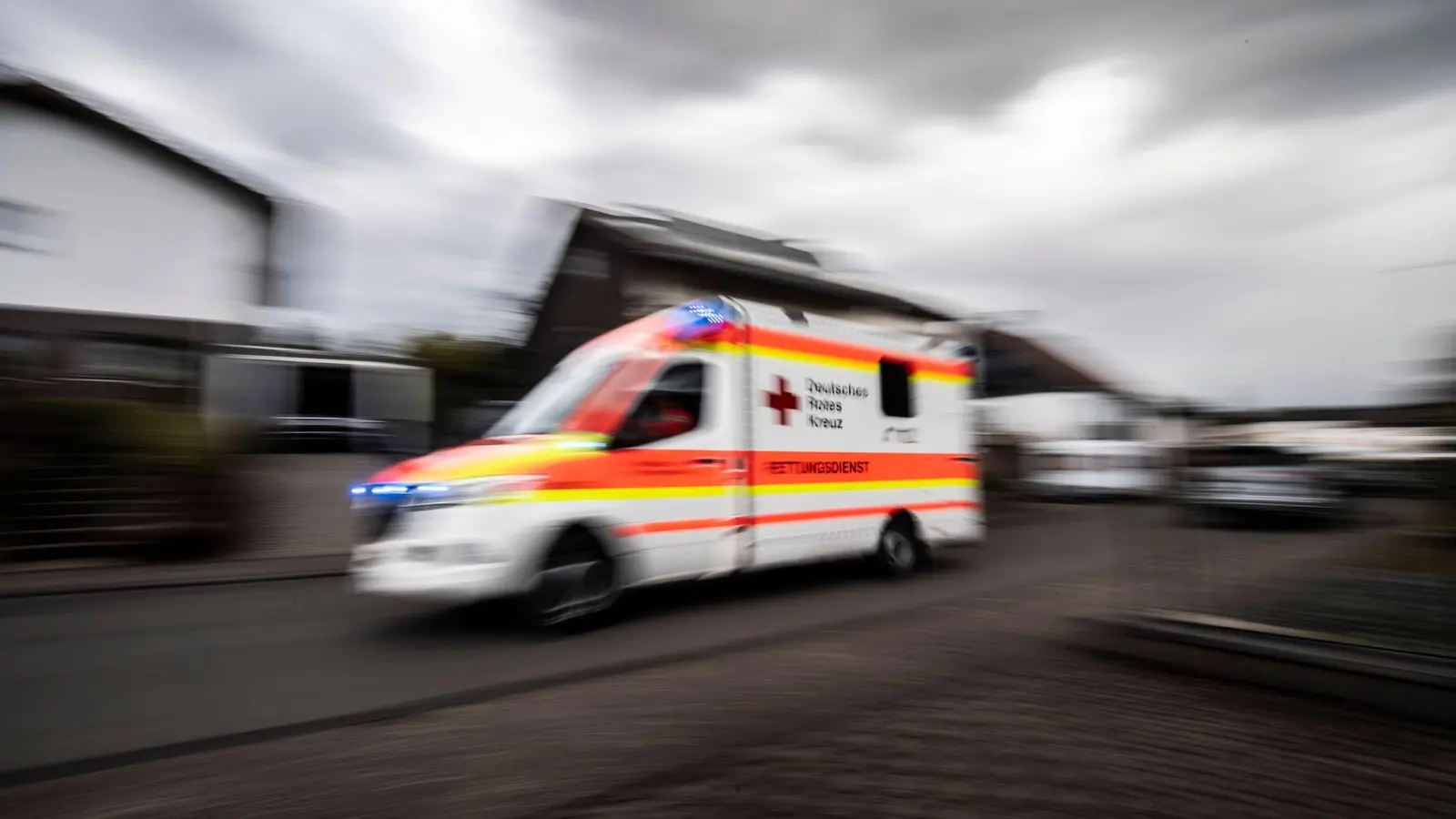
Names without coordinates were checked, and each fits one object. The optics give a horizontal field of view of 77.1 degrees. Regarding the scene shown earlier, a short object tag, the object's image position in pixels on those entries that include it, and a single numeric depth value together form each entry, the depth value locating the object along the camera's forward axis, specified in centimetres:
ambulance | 621
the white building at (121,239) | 1562
